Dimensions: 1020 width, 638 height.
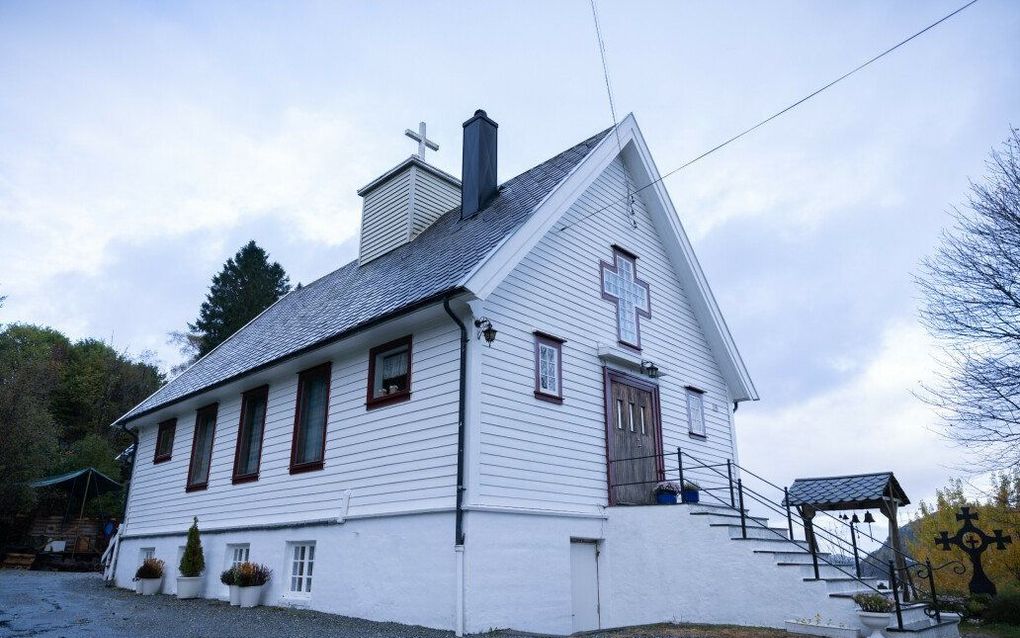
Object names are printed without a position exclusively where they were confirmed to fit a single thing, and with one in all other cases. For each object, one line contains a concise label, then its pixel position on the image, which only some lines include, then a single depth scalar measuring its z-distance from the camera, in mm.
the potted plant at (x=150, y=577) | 15000
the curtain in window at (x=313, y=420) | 12328
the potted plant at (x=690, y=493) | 11570
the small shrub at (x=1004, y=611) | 12562
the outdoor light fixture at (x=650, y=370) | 12938
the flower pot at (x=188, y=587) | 13508
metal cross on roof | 17734
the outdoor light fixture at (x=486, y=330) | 9609
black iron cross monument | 11812
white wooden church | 9523
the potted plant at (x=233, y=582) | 11930
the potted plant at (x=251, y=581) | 11875
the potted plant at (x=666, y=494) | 11438
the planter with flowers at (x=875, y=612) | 8367
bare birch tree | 11766
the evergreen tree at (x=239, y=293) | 46094
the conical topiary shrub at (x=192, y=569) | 13516
